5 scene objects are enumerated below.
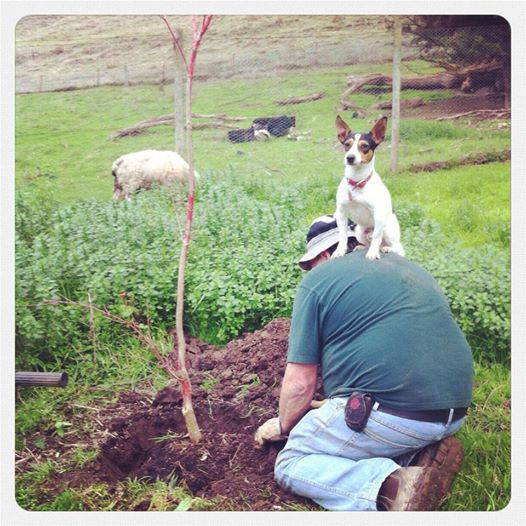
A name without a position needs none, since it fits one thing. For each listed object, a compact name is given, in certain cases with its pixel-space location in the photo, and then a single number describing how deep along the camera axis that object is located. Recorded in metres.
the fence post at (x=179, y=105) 5.11
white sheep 5.14
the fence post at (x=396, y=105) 4.31
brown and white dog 3.47
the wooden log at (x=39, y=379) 3.82
